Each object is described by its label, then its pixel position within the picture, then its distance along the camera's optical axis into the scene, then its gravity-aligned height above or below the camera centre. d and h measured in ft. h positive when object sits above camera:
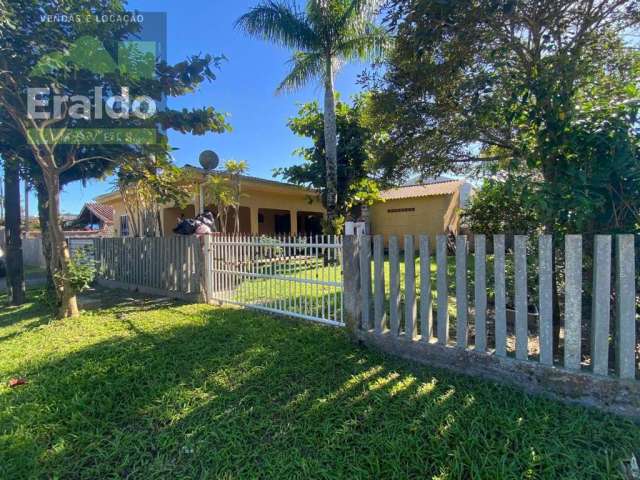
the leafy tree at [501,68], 9.88 +6.41
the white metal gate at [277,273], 15.65 -2.08
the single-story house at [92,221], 70.49 +4.36
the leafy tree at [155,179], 22.98 +4.82
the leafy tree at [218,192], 36.11 +5.38
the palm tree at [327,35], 32.19 +21.08
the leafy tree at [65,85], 15.46 +8.47
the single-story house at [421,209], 51.44 +4.37
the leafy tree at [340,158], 41.23 +10.46
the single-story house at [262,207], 42.36 +4.74
